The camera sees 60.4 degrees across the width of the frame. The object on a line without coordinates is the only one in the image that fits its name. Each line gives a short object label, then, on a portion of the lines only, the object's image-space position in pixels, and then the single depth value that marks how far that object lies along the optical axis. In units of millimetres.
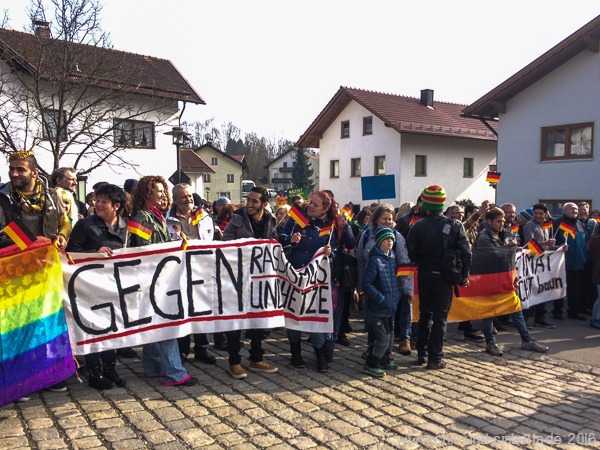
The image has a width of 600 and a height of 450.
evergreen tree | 75750
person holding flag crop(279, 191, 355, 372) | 5656
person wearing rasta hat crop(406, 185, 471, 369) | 5785
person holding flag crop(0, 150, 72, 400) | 4594
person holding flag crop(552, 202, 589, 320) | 8914
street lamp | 17956
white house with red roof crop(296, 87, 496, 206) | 33531
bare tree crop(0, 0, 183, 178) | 16266
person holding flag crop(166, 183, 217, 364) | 5742
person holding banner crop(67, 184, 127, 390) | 4691
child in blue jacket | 5484
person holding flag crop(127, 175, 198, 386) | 4918
